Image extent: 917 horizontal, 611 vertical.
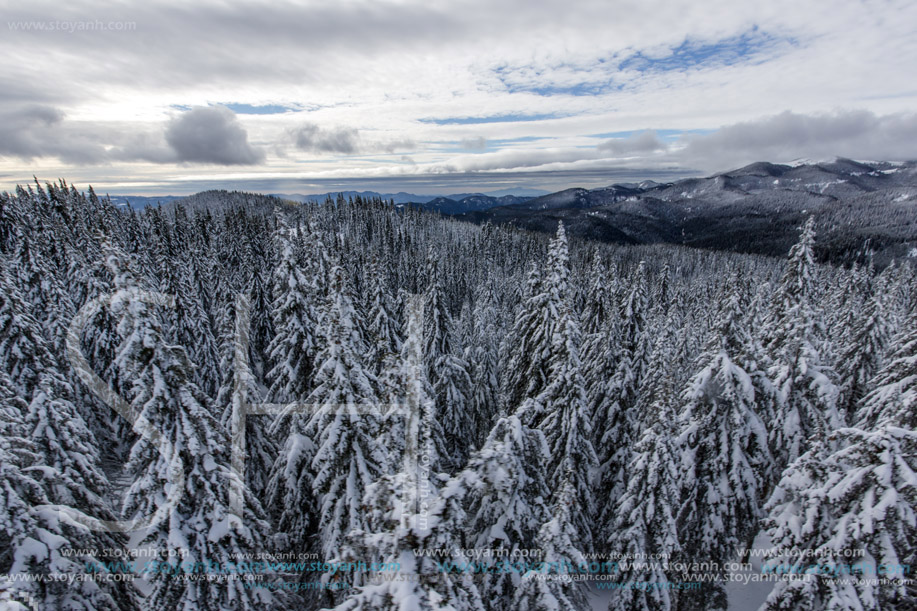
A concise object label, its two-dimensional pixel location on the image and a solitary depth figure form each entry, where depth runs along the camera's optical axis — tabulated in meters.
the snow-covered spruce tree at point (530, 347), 17.52
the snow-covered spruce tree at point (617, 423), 19.17
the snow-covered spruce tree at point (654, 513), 12.69
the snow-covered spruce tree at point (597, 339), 21.56
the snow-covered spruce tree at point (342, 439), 11.63
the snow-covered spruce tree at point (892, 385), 13.36
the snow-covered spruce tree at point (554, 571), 8.23
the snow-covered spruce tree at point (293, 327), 17.00
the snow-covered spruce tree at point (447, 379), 22.09
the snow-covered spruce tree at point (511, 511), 9.59
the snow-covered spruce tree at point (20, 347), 16.06
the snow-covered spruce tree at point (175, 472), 9.01
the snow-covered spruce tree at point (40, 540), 8.19
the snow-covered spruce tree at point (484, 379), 25.36
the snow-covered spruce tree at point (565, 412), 15.18
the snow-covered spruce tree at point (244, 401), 16.98
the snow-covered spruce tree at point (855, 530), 7.56
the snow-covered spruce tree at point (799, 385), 14.69
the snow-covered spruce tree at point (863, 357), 23.06
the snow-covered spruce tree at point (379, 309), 22.62
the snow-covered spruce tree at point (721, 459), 13.62
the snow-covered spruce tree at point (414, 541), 5.69
